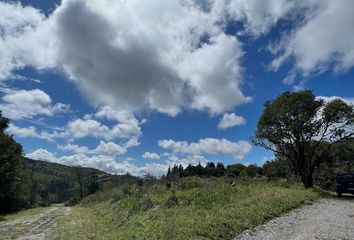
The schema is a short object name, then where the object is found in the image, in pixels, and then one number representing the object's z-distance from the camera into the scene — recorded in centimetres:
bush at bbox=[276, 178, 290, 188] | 2916
